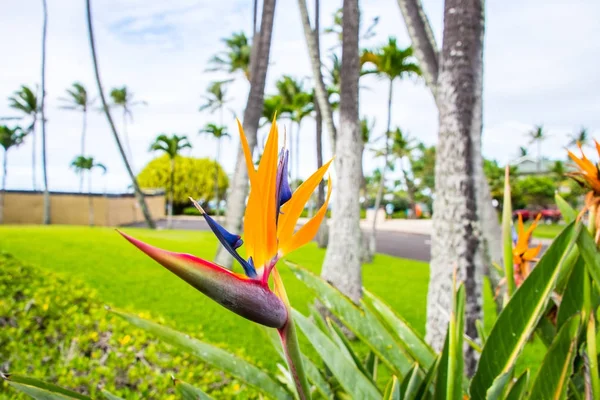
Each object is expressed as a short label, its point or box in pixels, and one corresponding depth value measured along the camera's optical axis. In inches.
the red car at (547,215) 1202.9
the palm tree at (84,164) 1185.4
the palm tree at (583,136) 1588.8
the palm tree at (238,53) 822.5
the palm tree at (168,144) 1032.2
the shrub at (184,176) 1600.6
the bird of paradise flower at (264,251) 21.0
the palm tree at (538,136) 1923.0
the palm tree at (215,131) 1118.4
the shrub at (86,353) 106.6
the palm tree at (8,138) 1162.0
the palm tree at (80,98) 1208.8
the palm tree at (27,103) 1128.2
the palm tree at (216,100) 1142.8
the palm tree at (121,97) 1256.8
